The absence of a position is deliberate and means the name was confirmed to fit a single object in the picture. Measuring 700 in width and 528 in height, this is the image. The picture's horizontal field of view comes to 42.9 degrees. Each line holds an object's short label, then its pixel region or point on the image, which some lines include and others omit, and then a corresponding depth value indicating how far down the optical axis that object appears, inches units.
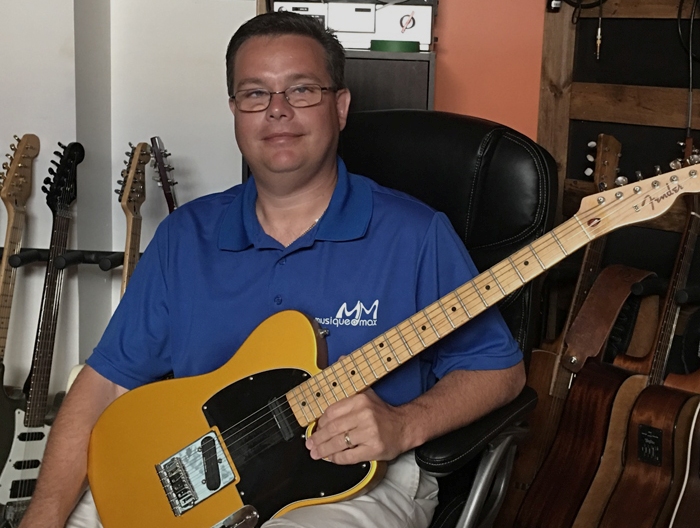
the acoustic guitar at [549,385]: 98.3
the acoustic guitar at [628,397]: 87.3
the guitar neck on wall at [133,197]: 100.8
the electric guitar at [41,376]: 98.0
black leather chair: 60.6
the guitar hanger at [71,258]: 97.3
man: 59.6
